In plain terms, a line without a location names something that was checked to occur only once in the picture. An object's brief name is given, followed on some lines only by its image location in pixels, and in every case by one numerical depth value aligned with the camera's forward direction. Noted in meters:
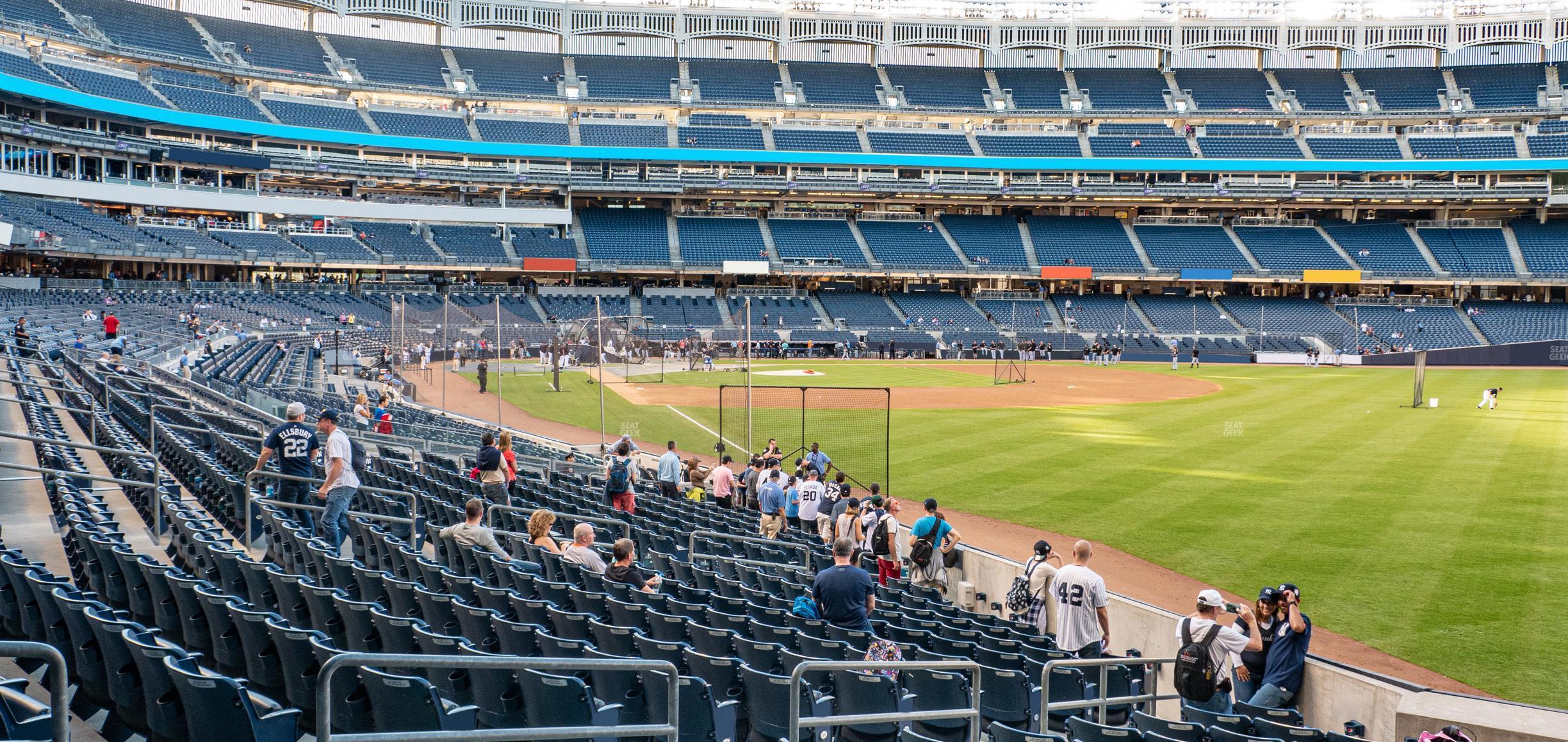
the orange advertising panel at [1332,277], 74.19
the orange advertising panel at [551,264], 73.19
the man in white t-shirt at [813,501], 16.58
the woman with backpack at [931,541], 13.48
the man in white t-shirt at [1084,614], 9.87
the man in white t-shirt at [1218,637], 8.68
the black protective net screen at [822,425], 26.33
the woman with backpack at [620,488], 16.06
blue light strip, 71.62
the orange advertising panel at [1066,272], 76.31
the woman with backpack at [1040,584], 11.29
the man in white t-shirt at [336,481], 11.23
